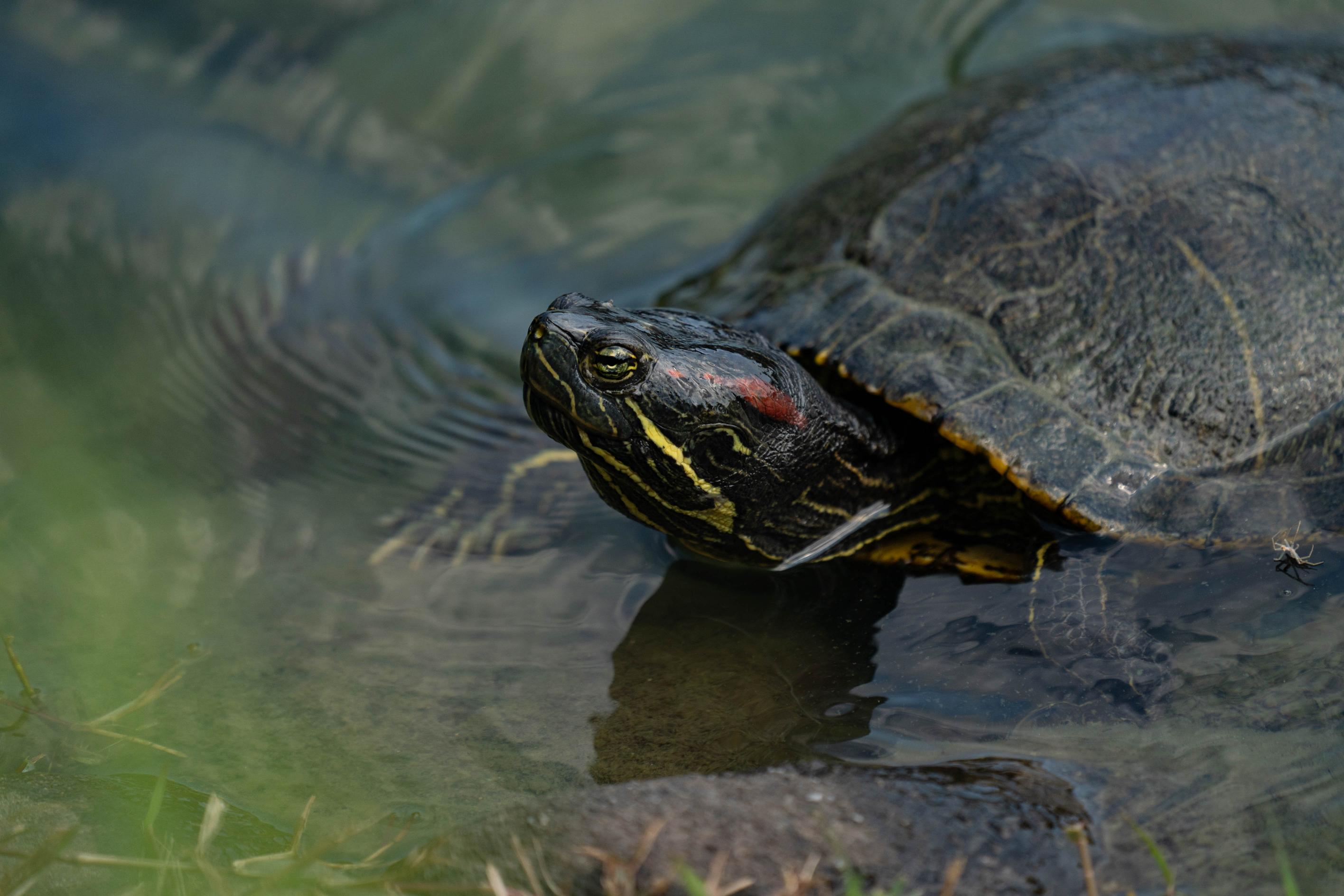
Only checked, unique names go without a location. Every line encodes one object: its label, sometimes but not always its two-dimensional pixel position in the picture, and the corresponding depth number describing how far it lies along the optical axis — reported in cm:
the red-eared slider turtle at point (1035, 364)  659
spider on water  665
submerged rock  464
